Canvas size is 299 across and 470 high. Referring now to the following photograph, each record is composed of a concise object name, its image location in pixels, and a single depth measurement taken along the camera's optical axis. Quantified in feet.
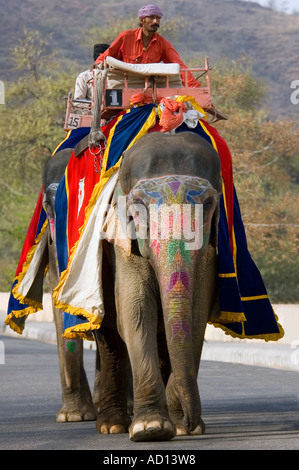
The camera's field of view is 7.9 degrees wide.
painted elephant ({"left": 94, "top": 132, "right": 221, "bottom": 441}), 44.48
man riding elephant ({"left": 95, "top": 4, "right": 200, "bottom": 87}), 55.25
